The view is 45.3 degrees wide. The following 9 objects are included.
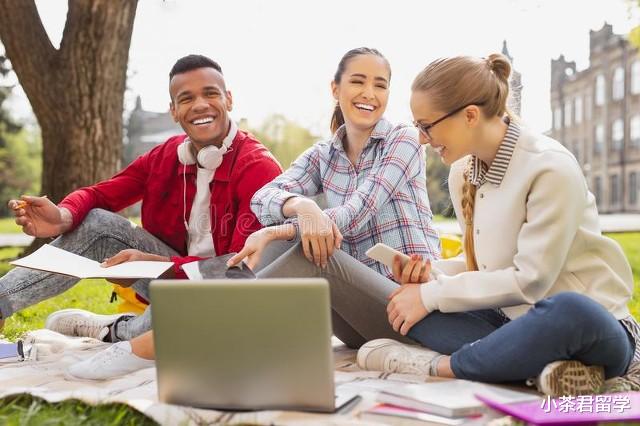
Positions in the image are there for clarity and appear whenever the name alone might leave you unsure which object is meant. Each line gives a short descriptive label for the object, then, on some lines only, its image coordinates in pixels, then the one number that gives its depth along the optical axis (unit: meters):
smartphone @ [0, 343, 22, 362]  2.95
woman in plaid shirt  2.68
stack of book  1.93
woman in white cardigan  2.11
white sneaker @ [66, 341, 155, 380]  2.53
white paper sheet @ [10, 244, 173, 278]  2.63
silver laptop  1.81
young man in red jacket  3.16
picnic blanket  1.91
